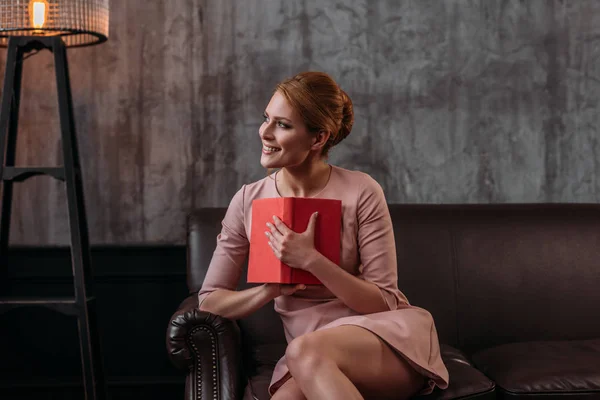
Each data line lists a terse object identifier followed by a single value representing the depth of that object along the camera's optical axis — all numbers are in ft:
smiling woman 5.74
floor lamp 8.28
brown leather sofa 8.56
